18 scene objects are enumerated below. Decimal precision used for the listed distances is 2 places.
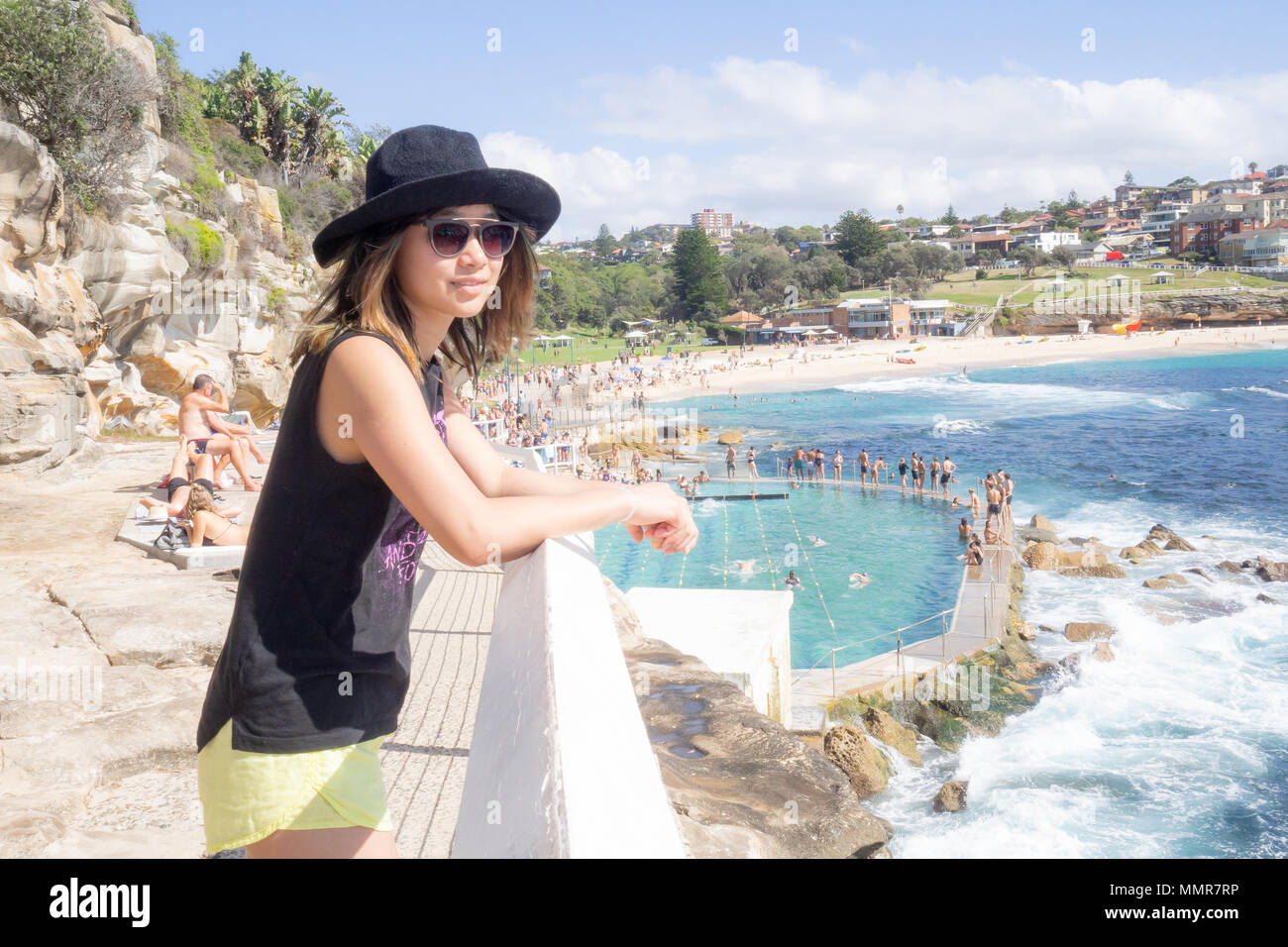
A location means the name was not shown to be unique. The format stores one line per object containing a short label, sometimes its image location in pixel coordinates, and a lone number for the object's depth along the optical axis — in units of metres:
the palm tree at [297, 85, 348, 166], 38.47
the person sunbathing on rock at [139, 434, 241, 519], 8.27
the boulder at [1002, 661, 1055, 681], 16.09
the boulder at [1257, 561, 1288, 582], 21.64
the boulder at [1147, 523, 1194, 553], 24.83
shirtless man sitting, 10.05
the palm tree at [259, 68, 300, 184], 36.50
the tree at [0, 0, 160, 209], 14.21
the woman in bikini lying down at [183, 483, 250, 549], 7.75
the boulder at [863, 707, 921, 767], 13.20
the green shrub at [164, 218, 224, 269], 18.48
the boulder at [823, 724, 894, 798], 11.77
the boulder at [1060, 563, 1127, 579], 22.36
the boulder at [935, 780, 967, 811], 11.95
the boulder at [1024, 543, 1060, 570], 23.38
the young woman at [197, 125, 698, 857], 1.32
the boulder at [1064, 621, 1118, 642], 18.00
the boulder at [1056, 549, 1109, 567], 23.22
